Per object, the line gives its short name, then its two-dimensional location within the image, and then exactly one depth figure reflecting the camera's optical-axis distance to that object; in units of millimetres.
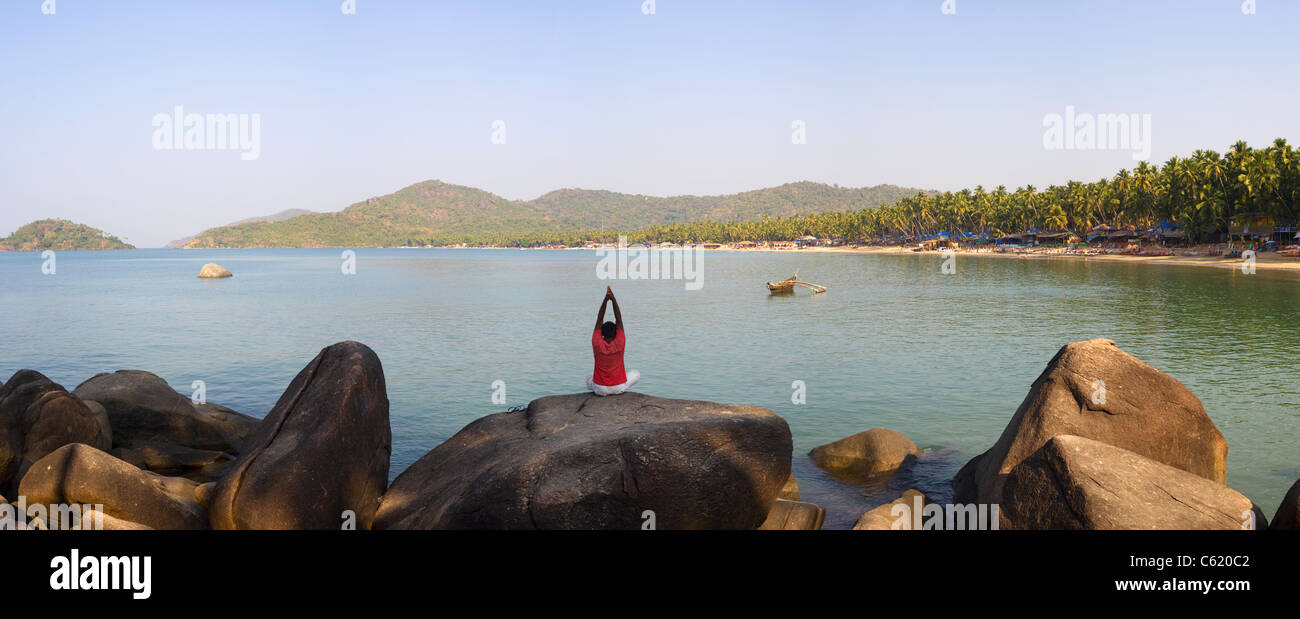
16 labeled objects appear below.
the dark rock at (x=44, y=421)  12664
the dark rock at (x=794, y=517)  11240
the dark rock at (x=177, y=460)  14758
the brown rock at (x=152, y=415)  15344
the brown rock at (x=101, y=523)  8836
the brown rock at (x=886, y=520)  10773
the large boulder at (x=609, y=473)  9234
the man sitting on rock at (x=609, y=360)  12320
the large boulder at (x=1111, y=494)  8242
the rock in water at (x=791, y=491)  13164
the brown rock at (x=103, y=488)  9875
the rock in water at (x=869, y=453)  15883
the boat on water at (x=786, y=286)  68912
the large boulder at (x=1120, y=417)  11000
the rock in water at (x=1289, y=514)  7888
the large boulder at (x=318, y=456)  10117
